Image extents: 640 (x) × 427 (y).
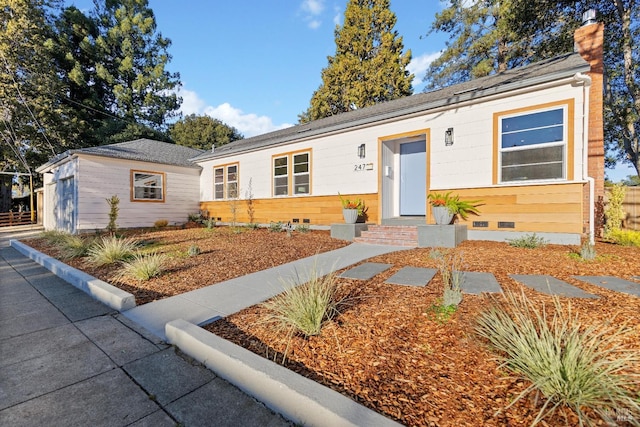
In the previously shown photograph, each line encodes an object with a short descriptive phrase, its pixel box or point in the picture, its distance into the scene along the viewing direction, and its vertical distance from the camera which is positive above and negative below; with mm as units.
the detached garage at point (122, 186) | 10125 +965
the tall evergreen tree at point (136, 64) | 20281 +10851
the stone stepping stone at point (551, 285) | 2837 -881
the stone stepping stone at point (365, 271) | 3930 -947
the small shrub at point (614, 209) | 6668 -41
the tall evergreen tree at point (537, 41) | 10734 +7657
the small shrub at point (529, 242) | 5414 -688
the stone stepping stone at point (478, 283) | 3026 -886
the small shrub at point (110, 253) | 5037 -838
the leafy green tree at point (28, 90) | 16016 +7179
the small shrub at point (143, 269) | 4148 -918
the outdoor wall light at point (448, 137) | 6836 +1751
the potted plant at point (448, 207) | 6105 +18
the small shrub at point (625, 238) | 5384 -608
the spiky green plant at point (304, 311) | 2346 -916
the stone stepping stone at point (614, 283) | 2928 -869
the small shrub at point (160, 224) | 11672 -641
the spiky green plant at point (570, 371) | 1378 -897
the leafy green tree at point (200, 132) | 27750 +7782
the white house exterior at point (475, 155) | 5641 +1375
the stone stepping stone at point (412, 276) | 3469 -916
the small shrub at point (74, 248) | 5835 -865
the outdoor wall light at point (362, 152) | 8266 +1676
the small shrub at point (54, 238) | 7461 -869
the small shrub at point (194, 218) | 12876 -433
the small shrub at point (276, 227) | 9234 -636
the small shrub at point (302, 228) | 8837 -649
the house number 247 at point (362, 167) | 8188 +1237
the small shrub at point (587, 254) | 4239 -713
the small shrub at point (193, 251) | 5622 -867
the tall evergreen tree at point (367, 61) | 17562 +9489
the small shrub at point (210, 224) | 10453 -622
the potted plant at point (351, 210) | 7438 -51
